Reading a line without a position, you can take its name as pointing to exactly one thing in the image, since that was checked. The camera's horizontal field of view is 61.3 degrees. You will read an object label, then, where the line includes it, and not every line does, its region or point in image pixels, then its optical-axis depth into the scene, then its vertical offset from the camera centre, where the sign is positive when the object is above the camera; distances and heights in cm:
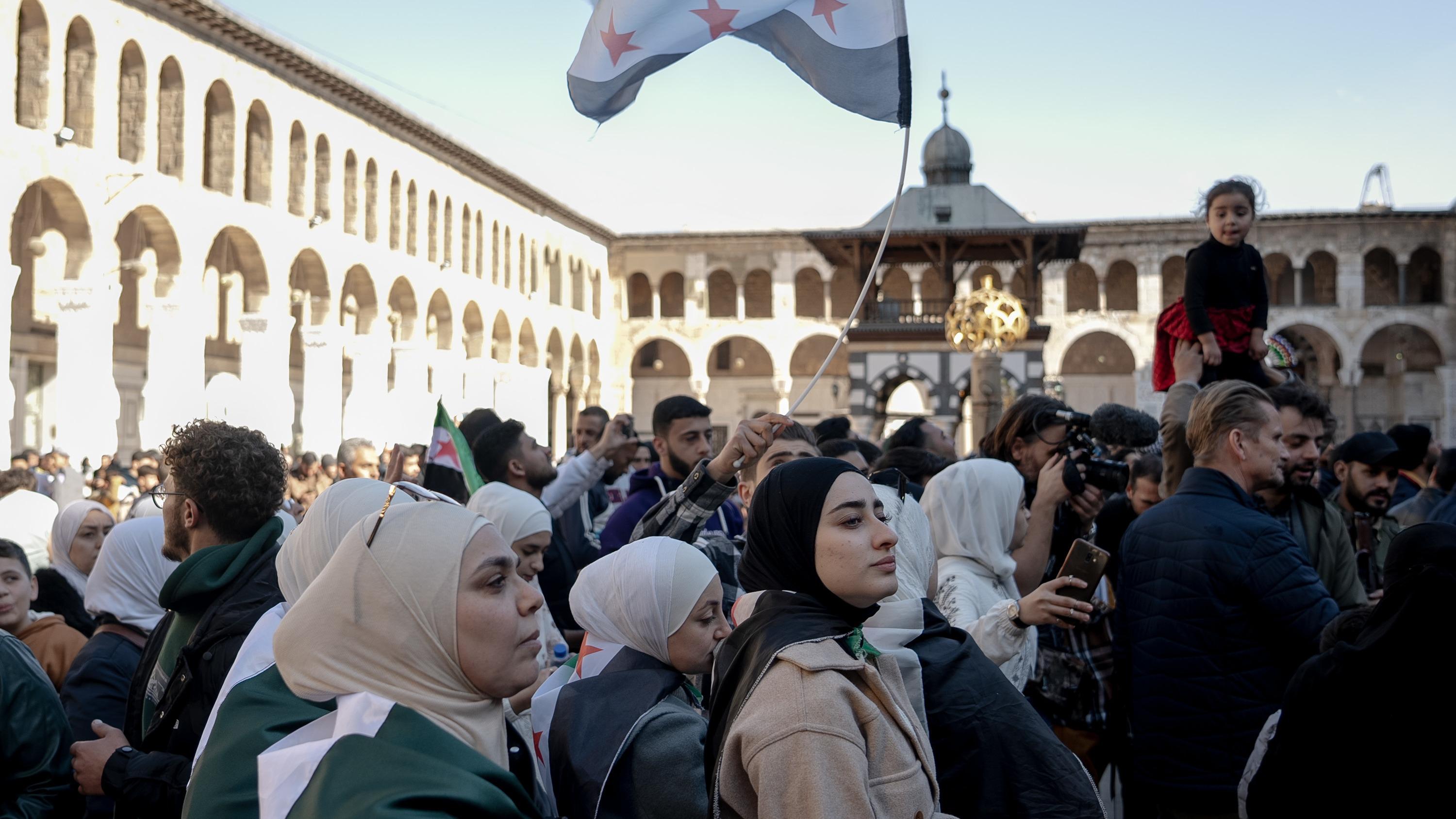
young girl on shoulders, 486 +49
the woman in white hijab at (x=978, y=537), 329 -33
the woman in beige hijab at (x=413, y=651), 178 -35
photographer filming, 368 -59
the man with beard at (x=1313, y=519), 394 -34
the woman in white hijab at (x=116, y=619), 335 -55
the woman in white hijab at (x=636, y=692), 242 -58
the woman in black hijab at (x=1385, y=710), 245 -60
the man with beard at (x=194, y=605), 268 -42
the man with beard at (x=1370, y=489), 513 -32
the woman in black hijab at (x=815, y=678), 194 -44
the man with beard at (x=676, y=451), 494 -12
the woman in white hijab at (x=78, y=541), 473 -44
